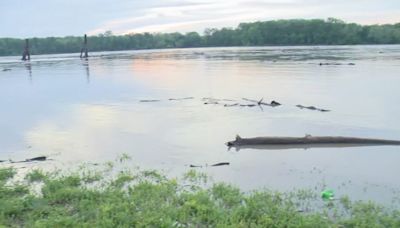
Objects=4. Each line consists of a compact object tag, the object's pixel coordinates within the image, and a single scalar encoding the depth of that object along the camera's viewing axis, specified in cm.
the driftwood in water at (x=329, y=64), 3755
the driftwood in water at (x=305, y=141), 1073
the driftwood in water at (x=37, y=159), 966
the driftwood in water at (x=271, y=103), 1672
